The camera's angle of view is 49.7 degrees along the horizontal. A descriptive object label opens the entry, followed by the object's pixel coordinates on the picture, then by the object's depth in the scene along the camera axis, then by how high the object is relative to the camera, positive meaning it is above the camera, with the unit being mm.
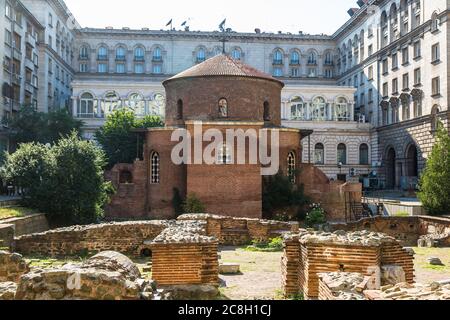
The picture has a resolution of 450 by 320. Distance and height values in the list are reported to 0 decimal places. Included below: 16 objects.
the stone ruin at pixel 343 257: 9305 -1575
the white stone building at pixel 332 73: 42188 +11376
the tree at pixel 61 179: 23609 -128
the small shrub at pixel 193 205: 26141 -1522
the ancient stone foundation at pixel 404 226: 24016 -2494
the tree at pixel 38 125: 39438 +4240
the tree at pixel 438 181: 26594 -196
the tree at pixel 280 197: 28031 -1170
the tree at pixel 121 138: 37812 +3068
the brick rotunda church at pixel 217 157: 26438 +1174
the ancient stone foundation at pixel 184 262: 10102 -1790
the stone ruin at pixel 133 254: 6664 -1775
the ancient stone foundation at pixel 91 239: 16188 -2134
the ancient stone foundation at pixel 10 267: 10383 -1947
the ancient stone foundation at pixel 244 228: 19859 -2135
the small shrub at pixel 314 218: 26484 -2262
